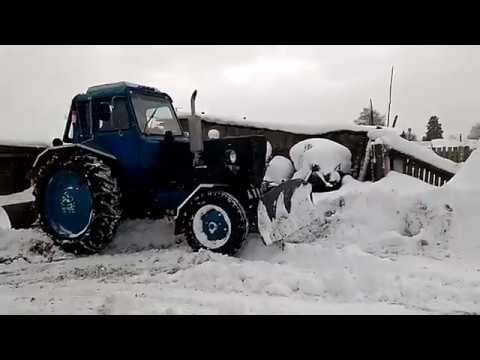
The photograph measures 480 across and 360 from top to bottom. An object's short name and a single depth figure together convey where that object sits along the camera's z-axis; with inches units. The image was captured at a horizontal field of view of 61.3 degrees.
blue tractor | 153.6
